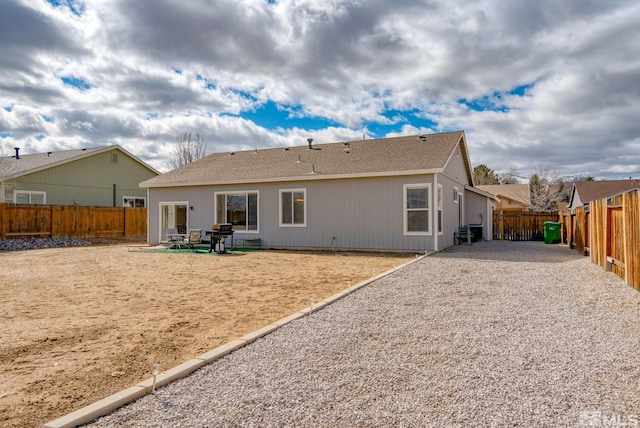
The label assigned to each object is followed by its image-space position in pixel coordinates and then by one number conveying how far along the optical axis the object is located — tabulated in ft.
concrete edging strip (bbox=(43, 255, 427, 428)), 8.00
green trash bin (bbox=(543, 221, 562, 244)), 59.41
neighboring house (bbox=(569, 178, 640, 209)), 97.45
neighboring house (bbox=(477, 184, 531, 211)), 127.24
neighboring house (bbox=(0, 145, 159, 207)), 71.77
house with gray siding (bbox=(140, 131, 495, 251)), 42.68
